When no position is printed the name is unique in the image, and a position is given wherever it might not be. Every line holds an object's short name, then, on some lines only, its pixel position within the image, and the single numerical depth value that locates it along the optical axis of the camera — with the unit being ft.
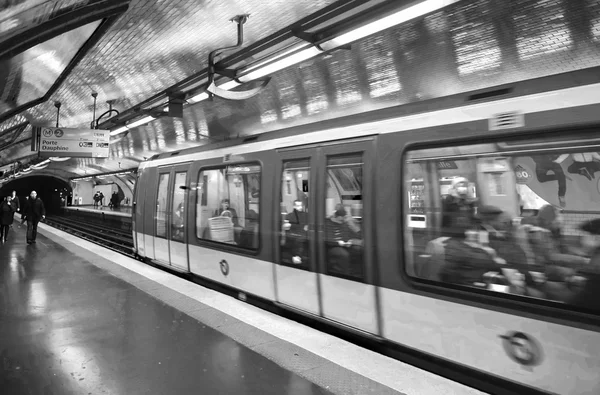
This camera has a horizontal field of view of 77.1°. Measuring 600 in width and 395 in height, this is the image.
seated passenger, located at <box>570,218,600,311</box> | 8.28
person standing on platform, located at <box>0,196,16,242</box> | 39.17
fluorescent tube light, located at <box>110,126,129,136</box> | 33.12
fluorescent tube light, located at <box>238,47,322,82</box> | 15.25
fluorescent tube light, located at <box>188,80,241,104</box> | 19.59
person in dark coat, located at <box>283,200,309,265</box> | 15.39
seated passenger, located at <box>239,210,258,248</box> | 18.08
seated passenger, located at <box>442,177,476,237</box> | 10.62
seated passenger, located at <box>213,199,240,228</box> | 19.61
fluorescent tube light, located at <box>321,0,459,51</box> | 10.89
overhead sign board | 33.06
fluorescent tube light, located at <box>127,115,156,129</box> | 28.58
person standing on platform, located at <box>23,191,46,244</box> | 37.37
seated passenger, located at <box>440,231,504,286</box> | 10.05
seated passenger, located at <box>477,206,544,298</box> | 9.29
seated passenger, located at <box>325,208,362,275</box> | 13.25
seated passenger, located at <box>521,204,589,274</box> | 8.81
